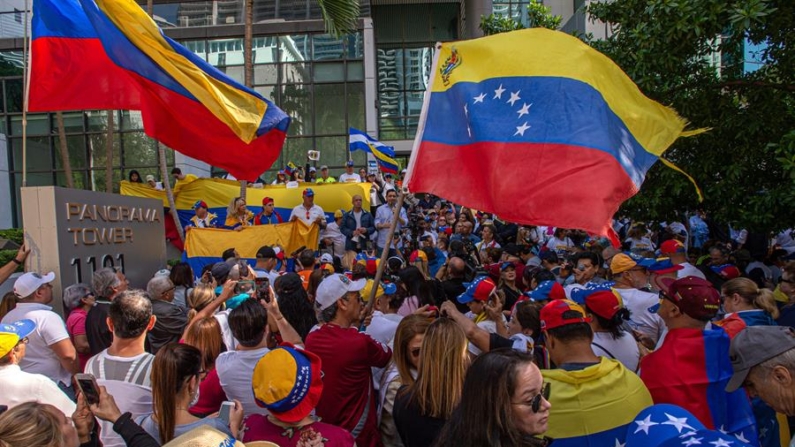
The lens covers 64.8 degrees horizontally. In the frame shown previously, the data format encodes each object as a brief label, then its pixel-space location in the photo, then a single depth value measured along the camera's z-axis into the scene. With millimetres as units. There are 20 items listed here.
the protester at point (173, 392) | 3121
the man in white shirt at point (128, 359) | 3568
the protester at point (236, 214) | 11961
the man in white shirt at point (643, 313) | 5328
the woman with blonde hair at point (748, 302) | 5082
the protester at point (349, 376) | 4043
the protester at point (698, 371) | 3250
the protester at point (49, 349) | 4606
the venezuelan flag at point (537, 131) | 4500
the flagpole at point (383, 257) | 4694
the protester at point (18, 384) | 3441
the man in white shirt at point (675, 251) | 7938
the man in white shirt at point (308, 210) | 12352
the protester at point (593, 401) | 2916
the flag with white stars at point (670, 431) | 1765
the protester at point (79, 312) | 5168
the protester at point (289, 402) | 2898
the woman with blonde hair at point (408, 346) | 3752
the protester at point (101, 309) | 4992
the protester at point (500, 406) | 2350
